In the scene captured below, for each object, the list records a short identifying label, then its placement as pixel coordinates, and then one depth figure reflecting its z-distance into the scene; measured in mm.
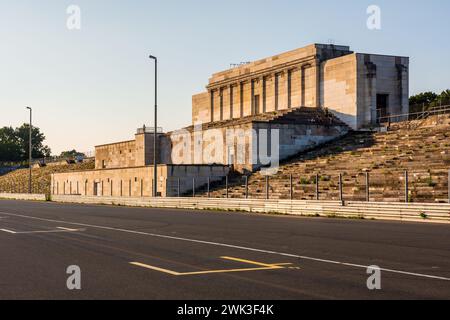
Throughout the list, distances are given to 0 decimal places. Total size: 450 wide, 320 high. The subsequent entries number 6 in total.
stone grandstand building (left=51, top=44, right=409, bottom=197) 52678
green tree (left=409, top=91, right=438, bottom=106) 103062
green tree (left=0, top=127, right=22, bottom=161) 178150
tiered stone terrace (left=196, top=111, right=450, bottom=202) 32438
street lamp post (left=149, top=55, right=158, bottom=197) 43719
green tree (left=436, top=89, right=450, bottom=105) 100262
